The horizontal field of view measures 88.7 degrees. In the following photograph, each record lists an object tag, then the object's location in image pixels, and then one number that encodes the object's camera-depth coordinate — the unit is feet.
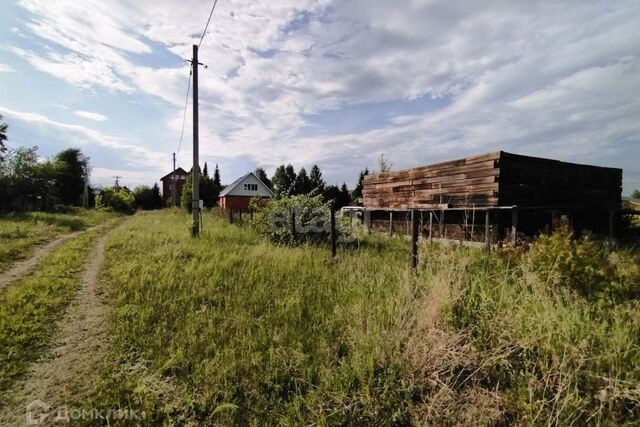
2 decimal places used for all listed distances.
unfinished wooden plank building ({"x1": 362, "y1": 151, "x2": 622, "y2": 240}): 35.42
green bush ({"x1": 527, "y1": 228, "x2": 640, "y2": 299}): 13.60
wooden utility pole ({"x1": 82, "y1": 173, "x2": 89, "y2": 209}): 147.54
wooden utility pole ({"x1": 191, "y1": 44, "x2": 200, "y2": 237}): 39.99
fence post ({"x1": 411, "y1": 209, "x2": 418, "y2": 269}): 18.94
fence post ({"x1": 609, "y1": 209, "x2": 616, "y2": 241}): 41.16
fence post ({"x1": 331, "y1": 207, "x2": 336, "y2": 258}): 27.18
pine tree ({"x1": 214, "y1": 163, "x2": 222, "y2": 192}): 305.24
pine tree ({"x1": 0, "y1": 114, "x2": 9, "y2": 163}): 98.58
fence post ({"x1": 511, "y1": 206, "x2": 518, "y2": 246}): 33.35
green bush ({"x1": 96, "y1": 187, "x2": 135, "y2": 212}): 148.46
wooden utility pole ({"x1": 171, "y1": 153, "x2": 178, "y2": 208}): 141.29
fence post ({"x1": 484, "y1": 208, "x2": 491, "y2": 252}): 30.00
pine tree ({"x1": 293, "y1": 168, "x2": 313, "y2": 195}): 151.94
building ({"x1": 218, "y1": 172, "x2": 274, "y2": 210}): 155.43
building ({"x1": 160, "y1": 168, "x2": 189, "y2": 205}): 234.38
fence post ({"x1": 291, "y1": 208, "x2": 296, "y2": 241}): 36.01
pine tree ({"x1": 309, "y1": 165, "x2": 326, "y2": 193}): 159.53
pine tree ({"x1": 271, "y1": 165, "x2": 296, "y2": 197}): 153.17
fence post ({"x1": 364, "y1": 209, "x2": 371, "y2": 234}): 58.65
